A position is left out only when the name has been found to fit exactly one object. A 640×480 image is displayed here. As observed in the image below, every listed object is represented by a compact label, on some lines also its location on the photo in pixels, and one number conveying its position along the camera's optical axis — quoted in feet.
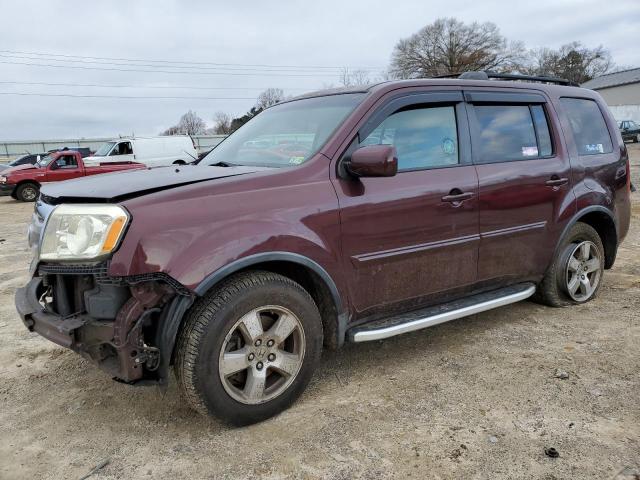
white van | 69.10
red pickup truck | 55.77
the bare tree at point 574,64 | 230.89
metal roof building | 189.47
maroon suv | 8.33
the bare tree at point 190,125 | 238.68
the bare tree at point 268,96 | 204.51
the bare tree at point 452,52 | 187.83
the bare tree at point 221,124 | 229.15
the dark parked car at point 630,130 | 112.00
